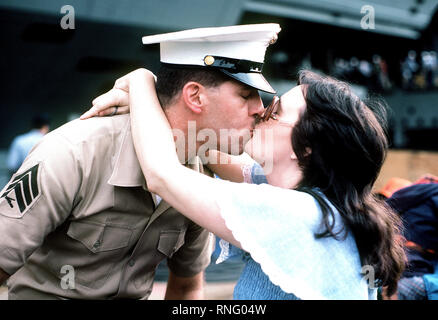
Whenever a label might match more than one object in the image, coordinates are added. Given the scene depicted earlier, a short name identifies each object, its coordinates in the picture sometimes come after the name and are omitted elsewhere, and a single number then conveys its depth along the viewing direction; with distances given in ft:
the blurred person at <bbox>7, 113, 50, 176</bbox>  20.36
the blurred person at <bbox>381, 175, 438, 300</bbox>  8.66
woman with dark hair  4.52
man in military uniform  5.09
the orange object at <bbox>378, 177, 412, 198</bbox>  10.59
